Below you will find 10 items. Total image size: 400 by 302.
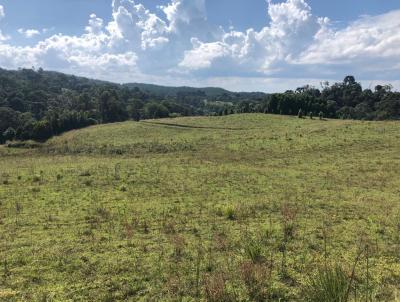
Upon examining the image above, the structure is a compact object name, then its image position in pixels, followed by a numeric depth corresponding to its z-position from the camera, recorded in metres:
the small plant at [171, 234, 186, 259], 9.69
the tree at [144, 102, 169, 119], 111.56
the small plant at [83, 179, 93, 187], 20.77
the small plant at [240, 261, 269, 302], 7.48
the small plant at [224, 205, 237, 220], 13.48
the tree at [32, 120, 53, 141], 67.62
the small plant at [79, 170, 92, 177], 23.75
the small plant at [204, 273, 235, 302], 7.21
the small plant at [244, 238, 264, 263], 9.21
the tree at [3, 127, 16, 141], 77.37
